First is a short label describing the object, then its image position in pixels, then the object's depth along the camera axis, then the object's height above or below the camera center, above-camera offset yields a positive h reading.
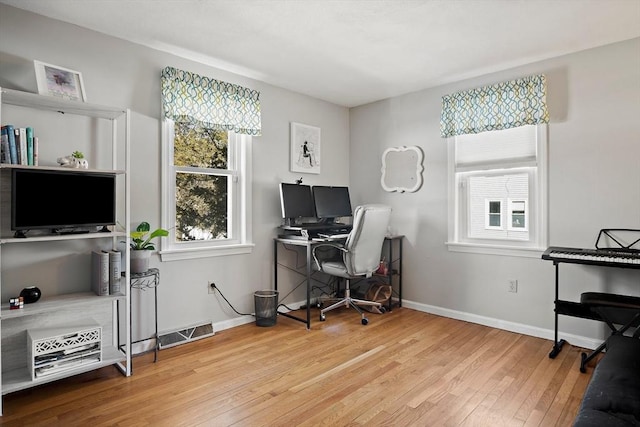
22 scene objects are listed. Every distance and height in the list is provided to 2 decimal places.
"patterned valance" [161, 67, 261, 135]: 3.03 +0.95
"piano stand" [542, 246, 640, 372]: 2.43 -0.62
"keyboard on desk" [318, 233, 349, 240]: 3.63 -0.24
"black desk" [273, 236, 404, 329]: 3.53 -0.49
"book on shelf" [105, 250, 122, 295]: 2.49 -0.40
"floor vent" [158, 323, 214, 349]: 3.02 -1.04
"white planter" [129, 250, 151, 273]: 2.68 -0.35
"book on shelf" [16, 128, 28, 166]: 2.18 +0.40
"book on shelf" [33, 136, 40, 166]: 2.25 +0.36
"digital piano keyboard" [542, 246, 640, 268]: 2.45 -0.32
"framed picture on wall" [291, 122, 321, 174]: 4.06 +0.70
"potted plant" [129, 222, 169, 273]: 2.68 -0.27
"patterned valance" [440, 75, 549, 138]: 3.17 +0.95
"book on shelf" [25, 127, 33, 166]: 2.22 +0.40
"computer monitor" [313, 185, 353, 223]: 4.08 +0.10
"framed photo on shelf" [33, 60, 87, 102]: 2.31 +0.83
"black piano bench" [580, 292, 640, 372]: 2.41 -0.65
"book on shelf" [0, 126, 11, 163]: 2.12 +0.39
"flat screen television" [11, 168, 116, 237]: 2.19 +0.07
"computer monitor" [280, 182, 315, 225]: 3.78 +0.10
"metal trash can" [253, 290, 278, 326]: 3.55 -0.94
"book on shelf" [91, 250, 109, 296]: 2.46 -0.41
